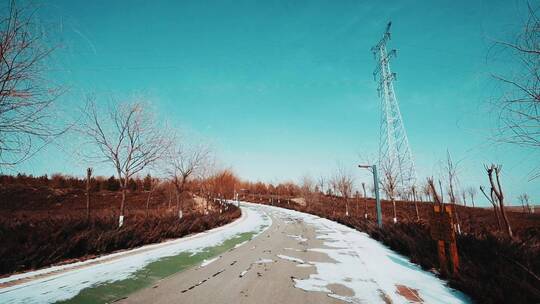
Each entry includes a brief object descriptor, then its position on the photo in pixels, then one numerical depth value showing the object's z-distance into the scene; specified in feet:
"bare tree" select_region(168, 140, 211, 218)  69.24
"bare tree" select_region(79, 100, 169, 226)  45.18
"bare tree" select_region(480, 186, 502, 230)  44.92
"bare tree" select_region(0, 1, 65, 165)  14.83
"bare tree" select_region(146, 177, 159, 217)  93.40
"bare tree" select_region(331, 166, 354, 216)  95.61
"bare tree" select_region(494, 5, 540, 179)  10.73
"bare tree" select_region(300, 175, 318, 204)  145.05
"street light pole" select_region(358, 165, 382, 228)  48.49
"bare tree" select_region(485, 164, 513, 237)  41.14
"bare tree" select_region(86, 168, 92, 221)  45.21
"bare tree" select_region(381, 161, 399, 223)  64.69
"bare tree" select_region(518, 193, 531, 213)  194.27
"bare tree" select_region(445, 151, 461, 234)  55.29
